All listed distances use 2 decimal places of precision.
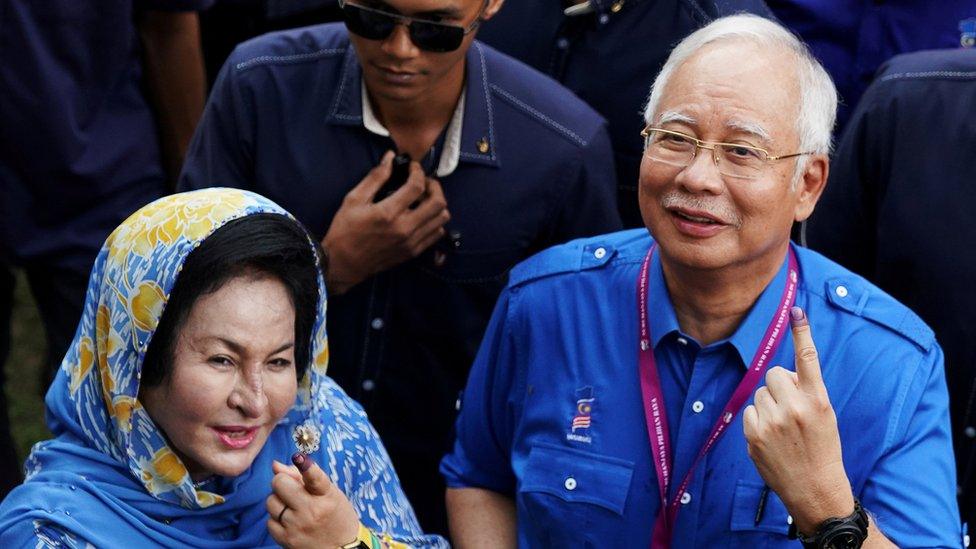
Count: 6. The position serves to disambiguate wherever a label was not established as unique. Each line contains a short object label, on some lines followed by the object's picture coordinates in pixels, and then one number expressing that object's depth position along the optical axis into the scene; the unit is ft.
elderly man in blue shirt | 10.41
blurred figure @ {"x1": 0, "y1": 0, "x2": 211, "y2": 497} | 15.15
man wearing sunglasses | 13.43
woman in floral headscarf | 10.42
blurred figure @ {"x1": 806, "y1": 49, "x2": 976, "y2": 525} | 12.67
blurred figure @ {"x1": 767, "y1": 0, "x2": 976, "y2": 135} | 15.12
